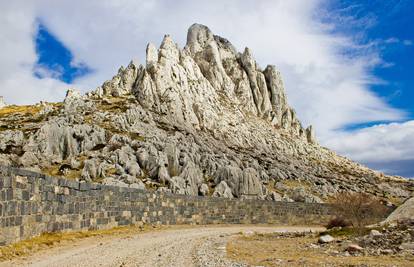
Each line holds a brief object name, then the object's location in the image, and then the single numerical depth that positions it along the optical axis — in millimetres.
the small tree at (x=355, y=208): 29062
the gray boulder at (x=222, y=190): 46781
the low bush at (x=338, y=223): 29538
